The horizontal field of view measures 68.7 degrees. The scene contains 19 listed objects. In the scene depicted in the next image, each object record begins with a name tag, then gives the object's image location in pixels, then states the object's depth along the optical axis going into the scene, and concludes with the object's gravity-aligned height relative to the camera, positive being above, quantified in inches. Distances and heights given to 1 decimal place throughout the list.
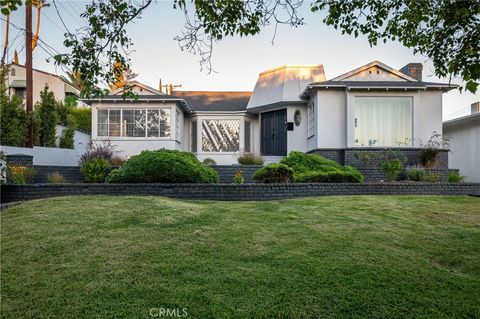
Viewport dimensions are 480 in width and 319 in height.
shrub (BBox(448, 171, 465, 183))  479.3 -21.5
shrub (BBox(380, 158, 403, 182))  476.4 -7.7
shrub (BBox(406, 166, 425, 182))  491.2 -16.5
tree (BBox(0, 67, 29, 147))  540.8 +71.8
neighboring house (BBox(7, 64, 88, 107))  1226.6 +293.3
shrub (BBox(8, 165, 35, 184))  408.8 -11.9
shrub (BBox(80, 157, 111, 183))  450.6 -8.1
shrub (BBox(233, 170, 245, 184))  441.8 -20.0
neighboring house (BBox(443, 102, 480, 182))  638.5 +35.3
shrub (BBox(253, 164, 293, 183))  424.5 -13.3
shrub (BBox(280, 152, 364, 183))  437.7 -9.5
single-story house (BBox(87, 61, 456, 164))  583.2 +90.0
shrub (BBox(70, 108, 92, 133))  893.8 +115.0
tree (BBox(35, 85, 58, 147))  624.4 +82.6
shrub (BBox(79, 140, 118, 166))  526.6 +16.6
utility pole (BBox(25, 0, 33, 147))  577.9 +157.0
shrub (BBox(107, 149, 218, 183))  397.1 -8.5
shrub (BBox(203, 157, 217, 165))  666.5 +4.3
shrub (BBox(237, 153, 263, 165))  566.6 +5.0
